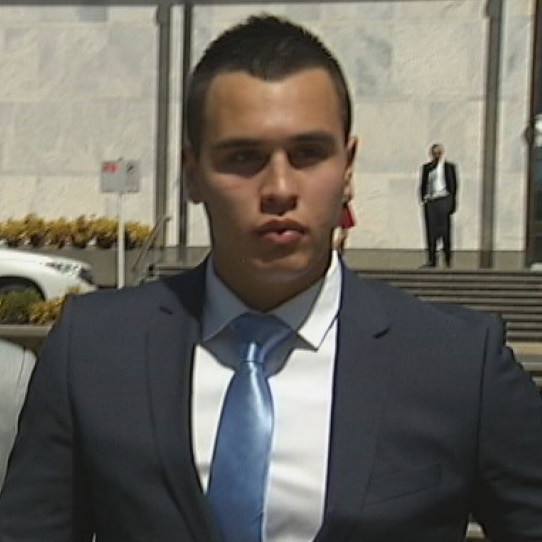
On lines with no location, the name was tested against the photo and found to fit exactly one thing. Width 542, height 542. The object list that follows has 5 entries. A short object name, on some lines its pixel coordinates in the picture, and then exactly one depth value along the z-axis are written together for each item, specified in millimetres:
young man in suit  1590
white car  15023
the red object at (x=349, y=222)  17341
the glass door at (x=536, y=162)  21062
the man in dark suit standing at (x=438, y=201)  19469
